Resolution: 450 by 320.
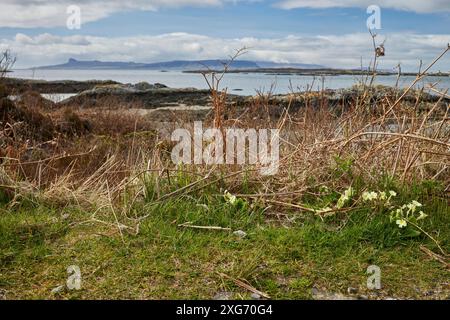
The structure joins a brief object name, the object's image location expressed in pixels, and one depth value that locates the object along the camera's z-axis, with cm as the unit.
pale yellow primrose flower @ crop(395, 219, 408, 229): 345
